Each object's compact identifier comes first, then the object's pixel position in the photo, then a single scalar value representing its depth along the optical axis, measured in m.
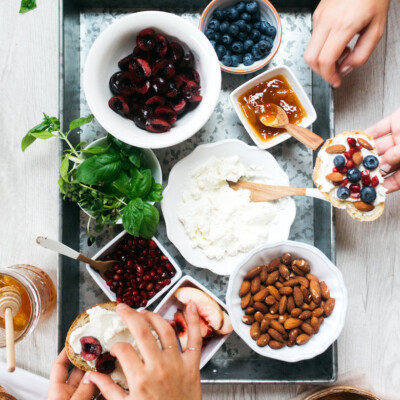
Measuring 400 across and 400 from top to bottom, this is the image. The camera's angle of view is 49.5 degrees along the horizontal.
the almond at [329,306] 1.27
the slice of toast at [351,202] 1.22
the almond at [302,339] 1.27
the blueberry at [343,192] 1.18
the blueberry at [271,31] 1.30
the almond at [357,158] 1.18
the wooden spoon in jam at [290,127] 1.28
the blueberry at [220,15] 1.30
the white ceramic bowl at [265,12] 1.29
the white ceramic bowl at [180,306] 1.25
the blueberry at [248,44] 1.30
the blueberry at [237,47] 1.30
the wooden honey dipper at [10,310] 1.12
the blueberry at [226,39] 1.29
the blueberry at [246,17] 1.30
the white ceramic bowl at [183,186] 1.32
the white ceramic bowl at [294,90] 1.31
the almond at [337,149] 1.19
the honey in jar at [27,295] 1.28
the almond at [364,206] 1.19
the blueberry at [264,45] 1.29
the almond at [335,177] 1.18
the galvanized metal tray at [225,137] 1.33
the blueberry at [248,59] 1.30
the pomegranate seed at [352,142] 1.20
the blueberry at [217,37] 1.30
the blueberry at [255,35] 1.30
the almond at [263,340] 1.25
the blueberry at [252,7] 1.29
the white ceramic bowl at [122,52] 1.17
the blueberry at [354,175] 1.17
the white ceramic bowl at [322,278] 1.24
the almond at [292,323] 1.28
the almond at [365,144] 1.19
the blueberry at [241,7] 1.30
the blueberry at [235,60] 1.30
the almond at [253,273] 1.29
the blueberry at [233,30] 1.29
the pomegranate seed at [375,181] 1.17
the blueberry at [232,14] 1.29
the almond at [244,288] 1.29
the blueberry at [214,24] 1.30
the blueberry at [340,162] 1.18
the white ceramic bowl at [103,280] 1.28
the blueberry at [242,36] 1.30
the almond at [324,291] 1.28
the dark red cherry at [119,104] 1.20
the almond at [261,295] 1.29
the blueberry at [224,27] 1.29
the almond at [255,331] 1.26
